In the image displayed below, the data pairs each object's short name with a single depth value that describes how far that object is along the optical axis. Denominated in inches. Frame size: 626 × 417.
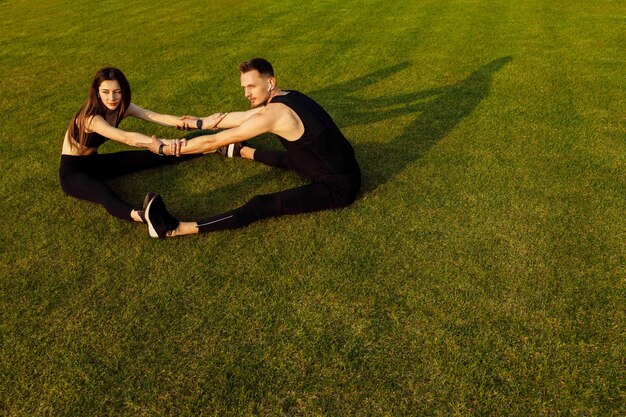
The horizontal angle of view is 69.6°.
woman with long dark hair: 180.4
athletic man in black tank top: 165.3
